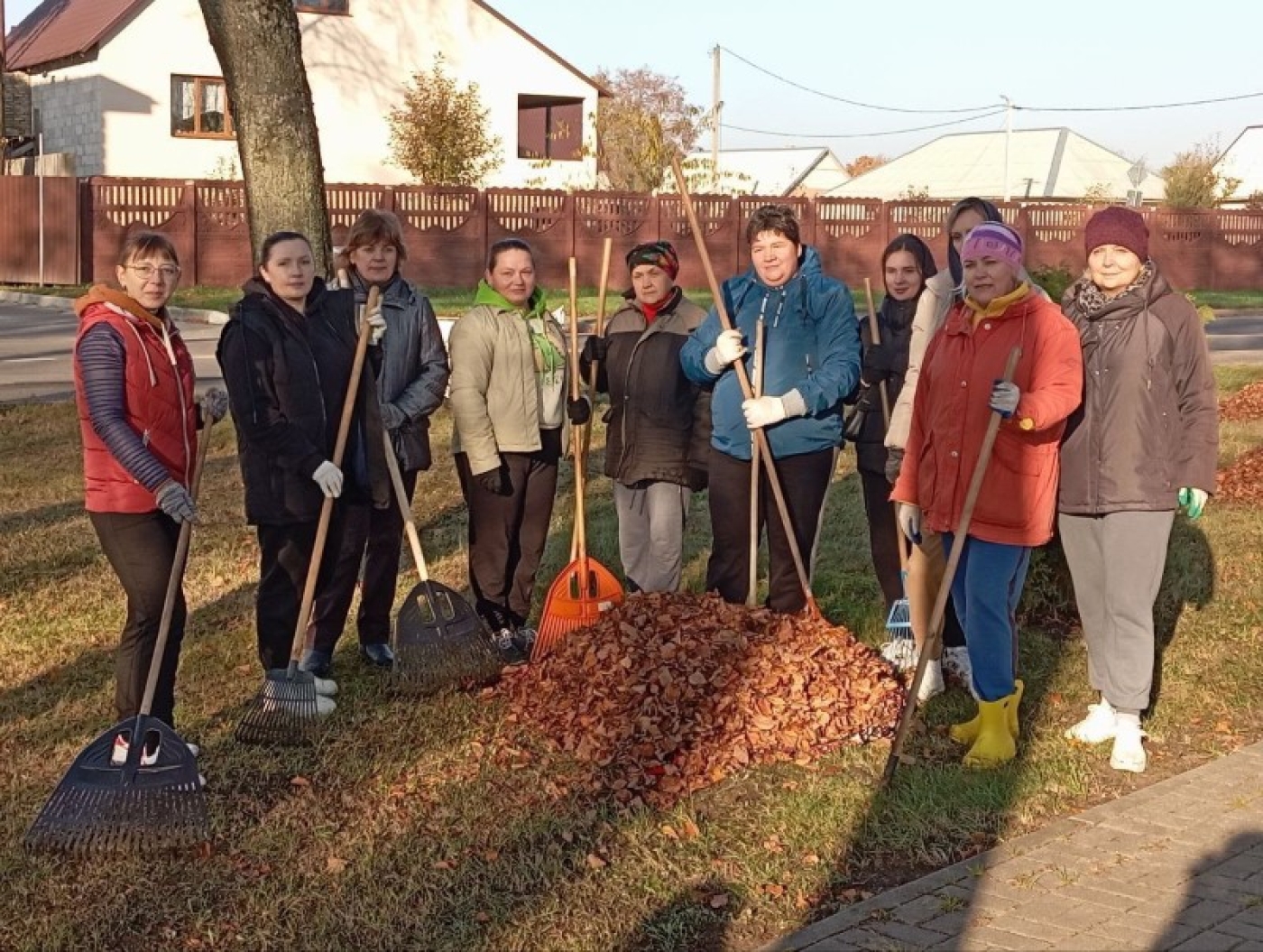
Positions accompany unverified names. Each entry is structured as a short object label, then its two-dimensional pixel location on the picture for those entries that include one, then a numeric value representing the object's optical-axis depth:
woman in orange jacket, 5.70
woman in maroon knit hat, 5.83
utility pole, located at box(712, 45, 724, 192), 50.84
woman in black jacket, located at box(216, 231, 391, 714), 6.18
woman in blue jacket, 6.61
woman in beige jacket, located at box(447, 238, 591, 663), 7.02
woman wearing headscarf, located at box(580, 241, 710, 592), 7.15
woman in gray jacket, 6.88
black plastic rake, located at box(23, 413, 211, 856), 5.02
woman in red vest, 5.46
